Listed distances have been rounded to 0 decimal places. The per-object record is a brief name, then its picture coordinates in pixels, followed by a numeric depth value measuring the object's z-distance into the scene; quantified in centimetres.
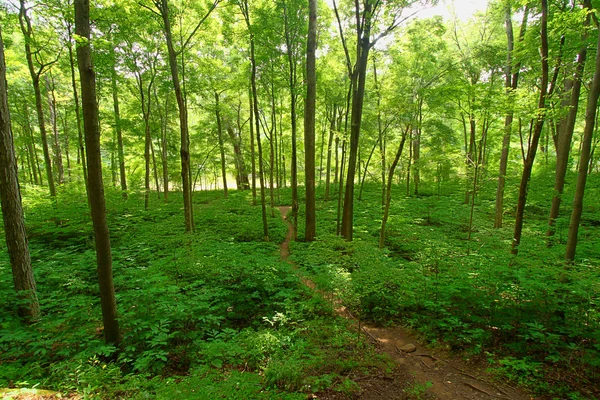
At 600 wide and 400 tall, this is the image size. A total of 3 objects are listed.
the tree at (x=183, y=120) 841
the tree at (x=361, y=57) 796
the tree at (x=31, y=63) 935
